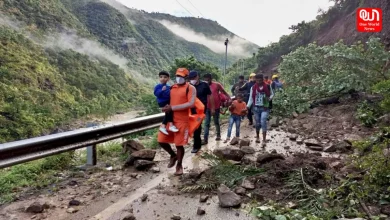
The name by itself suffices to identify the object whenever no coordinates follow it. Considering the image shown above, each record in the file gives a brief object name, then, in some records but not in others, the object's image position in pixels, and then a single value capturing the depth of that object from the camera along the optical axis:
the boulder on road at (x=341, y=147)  5.68
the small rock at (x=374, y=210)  2.93
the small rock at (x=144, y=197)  3.70
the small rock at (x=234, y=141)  6.76
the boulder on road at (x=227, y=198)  3.41
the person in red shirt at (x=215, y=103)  7.40
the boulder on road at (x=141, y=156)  5.17
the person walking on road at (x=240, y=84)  10.25
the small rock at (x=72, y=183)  4.32
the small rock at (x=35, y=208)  3.43
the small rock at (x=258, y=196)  3.53
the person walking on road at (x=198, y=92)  6.26
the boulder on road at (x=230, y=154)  4.98
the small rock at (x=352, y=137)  6.65
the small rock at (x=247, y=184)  3.81
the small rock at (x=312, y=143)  6.25
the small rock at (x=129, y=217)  3.09
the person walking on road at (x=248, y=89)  9.55
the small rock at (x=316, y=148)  5.95
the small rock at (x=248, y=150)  5.76
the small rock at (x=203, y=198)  3.62
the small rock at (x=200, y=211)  3.28
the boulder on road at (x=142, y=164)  4.97
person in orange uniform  4.83
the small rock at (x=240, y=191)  3.70
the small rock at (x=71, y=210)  3.46
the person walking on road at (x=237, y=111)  7.80
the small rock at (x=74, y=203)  3.63
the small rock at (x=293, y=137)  7.24
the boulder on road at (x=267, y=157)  4.57
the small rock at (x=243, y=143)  6.35
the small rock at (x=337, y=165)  4.40
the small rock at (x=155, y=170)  4.93
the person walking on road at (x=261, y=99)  7.08
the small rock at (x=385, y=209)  2.93
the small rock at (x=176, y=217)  3.13
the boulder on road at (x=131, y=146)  5.84
